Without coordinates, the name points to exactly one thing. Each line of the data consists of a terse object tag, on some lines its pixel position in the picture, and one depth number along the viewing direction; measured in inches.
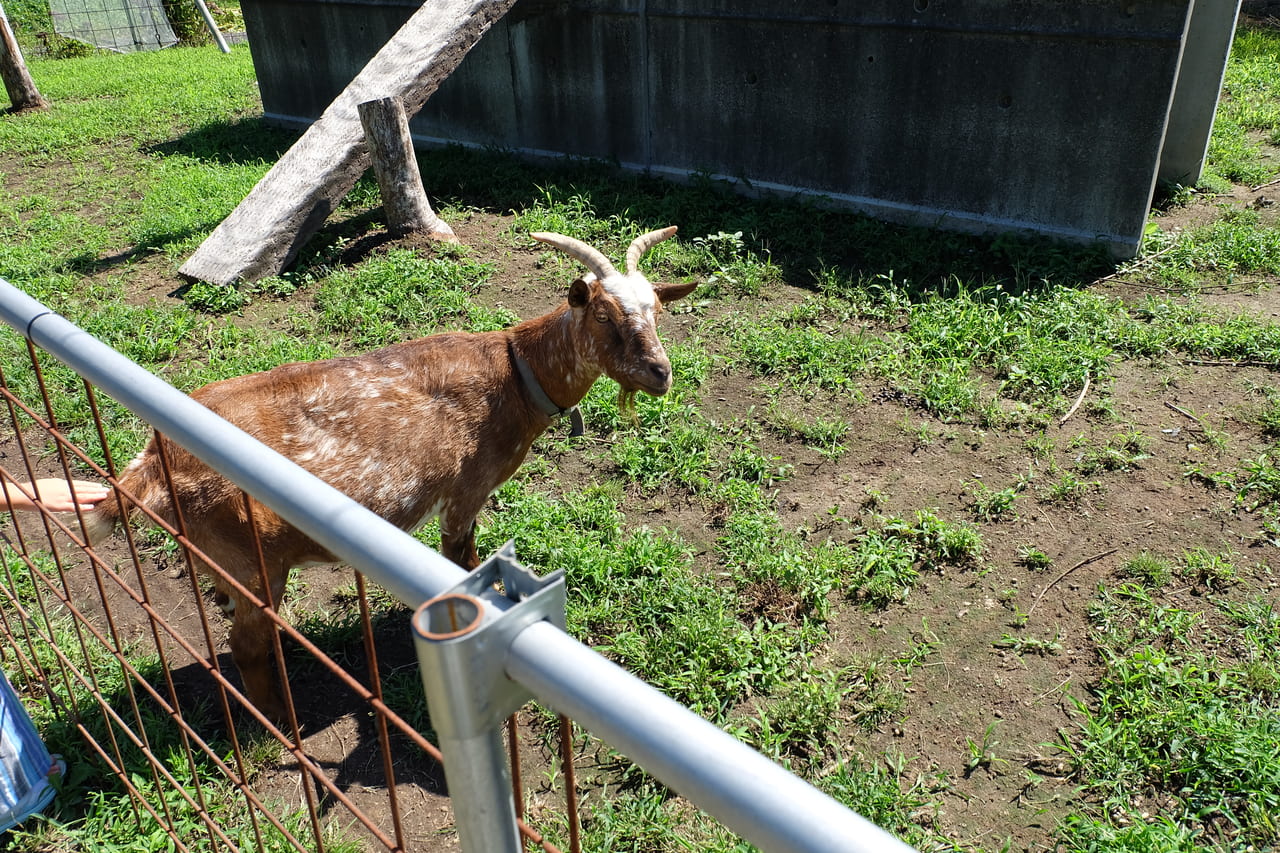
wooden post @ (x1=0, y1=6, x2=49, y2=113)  516.4
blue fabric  118.9
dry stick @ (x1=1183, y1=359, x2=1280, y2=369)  216.1
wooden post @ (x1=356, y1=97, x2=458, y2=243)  291.1
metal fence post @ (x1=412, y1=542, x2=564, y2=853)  40.4
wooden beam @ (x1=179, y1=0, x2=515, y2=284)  277.3
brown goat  129.1
